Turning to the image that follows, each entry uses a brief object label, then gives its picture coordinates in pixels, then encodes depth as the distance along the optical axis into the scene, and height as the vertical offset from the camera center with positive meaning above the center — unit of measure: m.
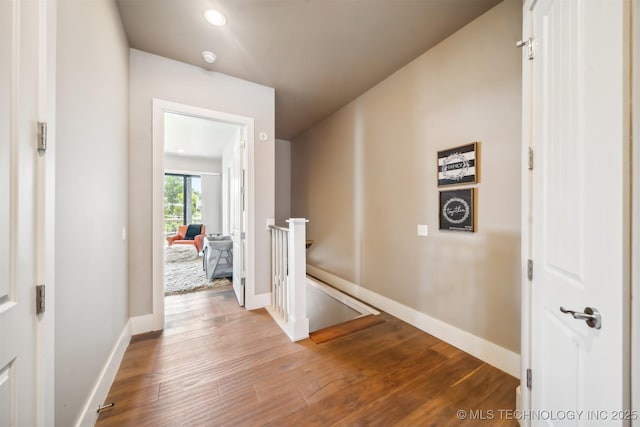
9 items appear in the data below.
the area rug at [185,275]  3.58 -1.17
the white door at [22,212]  0.63 +0.00
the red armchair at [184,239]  5.93 -0.77
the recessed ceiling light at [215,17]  1.84 +1.62
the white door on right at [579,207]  0.69 +0.03
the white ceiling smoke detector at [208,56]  2.30 +1.60
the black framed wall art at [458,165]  1.91 +0.43
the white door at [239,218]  2.85 -0.07
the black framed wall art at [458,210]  1.93 +0.03
